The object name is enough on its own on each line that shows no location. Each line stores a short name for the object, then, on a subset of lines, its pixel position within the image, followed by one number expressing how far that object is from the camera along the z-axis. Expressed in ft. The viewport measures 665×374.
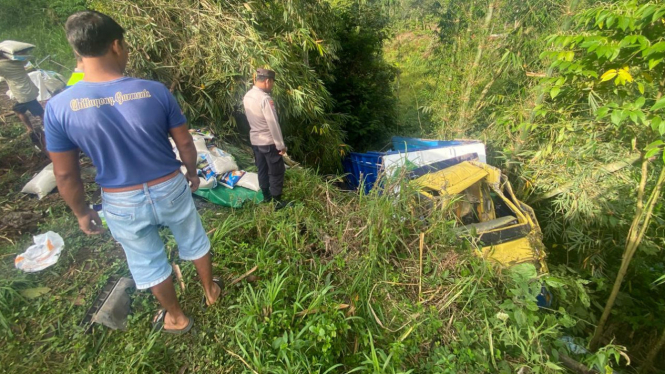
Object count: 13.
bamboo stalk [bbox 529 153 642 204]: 9.00
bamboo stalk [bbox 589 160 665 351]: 7.52
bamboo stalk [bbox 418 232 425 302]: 7.49
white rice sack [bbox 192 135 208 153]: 11.91
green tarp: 11.11
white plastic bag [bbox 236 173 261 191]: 11.59
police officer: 10.10
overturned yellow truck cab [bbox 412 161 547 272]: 9.75
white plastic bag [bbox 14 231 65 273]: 7.91
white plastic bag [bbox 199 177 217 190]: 10.99
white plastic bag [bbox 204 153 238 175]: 11.49
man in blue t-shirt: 4.70
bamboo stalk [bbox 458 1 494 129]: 14.23
